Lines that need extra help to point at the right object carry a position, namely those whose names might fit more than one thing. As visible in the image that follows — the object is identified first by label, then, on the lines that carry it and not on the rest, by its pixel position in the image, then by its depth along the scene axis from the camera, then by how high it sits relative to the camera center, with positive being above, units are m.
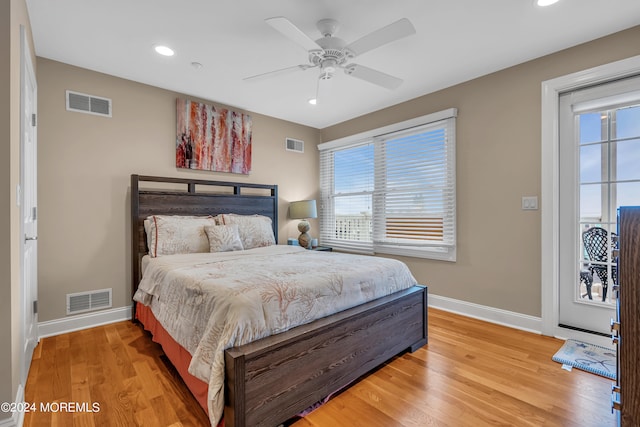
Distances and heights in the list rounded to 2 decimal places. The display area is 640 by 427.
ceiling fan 1.80 +1.12
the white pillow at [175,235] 2.89 -0.25
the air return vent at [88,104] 2.83 +1.05
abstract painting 3.49 +0.90
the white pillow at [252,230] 3.43 -0.24
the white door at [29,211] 1.77 +0.00
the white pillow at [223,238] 3.05 -0.30
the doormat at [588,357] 2.04 -1.12
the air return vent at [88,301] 2.81 -0.88
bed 1.39 -0.83
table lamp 4.29 -0.03
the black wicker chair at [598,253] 2.47 -0.37
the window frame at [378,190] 3.31 +0.23
